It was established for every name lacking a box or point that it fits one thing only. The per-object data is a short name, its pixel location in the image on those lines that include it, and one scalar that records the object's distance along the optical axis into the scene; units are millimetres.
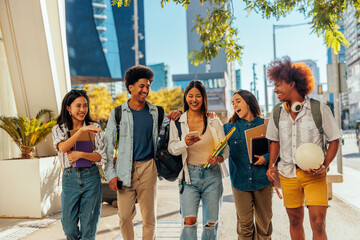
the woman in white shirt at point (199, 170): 3568
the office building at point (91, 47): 46656
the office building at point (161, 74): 178188
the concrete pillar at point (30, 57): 7445
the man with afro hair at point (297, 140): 3186
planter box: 6676
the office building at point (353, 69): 87688
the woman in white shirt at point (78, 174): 3525
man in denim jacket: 3697
